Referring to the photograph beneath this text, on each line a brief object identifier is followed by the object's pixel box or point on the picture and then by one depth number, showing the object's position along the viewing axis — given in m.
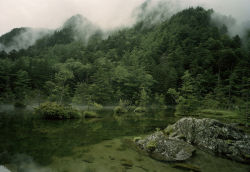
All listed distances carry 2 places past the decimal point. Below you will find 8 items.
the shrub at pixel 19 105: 36.04
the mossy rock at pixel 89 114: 22.96
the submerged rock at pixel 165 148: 8.44
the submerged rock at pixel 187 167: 7.10
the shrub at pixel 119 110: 30.64
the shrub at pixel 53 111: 19.68
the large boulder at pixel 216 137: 9.30
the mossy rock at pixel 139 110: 35.53
